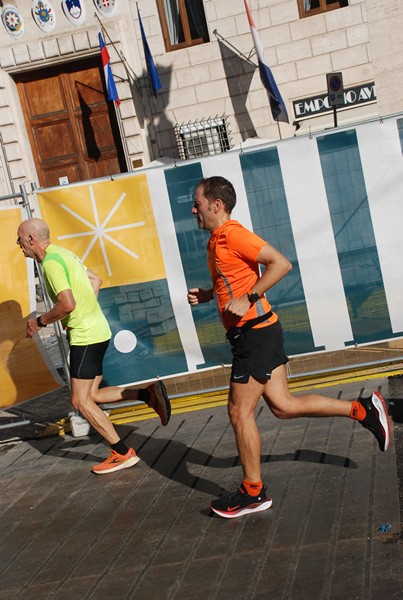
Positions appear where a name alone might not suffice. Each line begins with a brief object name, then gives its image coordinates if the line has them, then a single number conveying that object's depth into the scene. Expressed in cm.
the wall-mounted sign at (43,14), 1906
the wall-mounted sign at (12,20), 1925
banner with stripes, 790
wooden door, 2022
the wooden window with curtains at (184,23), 2084
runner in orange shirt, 557
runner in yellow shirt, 691
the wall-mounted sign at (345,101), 2059
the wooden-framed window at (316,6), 2044
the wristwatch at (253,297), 542
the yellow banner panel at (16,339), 822
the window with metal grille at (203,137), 2080
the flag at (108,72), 1845
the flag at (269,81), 1912
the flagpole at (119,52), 1883
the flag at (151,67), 1977
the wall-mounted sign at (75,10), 1889
